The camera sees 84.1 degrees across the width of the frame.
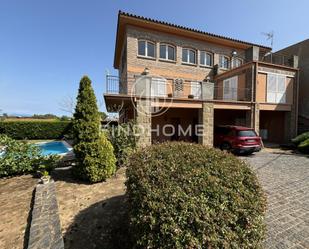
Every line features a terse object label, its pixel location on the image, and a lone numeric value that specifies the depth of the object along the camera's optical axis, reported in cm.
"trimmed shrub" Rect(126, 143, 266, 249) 194
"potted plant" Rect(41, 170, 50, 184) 535
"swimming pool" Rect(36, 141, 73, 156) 1436
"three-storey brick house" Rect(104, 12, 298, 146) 1110
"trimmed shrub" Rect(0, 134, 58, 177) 625
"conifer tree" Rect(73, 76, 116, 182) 567
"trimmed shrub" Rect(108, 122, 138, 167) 714
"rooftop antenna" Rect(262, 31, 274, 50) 1772
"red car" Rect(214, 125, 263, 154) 940
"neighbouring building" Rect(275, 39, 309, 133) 1506
